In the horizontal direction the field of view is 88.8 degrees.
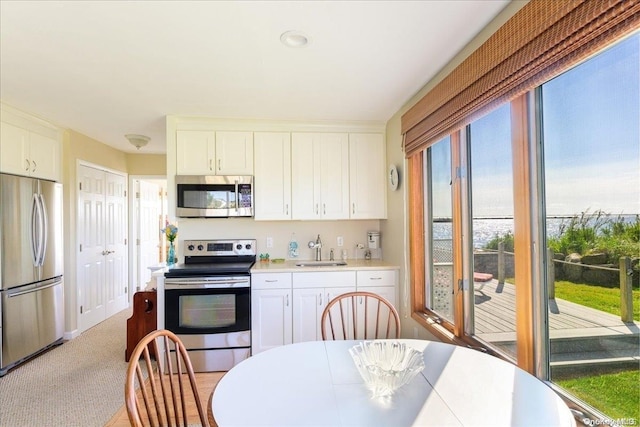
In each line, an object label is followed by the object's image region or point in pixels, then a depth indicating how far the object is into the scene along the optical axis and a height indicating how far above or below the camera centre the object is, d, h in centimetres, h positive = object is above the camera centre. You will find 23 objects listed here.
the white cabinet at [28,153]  298 +66
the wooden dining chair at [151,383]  101 -58
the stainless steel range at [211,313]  285 -85
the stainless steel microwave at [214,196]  320 +20
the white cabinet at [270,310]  297 -86
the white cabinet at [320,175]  338 +42
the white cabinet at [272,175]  333 +42
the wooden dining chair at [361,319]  304 -98
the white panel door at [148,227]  528 -17
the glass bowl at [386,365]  121 -59
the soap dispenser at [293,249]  359 -37
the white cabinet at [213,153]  325 +64
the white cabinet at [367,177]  345 +40
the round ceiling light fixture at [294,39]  181 +101
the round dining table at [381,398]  102 -64
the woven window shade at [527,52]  105 +65
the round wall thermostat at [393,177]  312 +36
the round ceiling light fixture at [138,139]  378 +92
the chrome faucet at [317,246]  356 -34
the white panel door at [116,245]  453 -39
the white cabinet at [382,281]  311 -64
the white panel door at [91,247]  395 -37
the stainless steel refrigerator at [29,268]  291 -47
